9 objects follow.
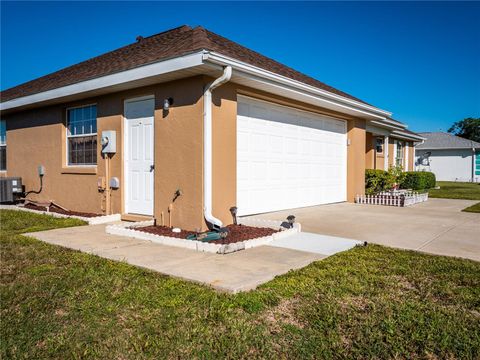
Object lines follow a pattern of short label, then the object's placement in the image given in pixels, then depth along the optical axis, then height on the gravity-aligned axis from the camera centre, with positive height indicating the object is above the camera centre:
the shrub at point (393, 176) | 14.11 -0.06
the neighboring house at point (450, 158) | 31.12 +1.41
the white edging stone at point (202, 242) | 5.33 -1.01
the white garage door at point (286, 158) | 8.18 +0.42
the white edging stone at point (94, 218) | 7.88 -0.95
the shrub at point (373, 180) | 13.48 -0.20
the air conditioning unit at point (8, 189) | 10.63 -0.43
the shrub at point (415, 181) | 18.45 -0.32
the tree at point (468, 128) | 60.31 +7.75
